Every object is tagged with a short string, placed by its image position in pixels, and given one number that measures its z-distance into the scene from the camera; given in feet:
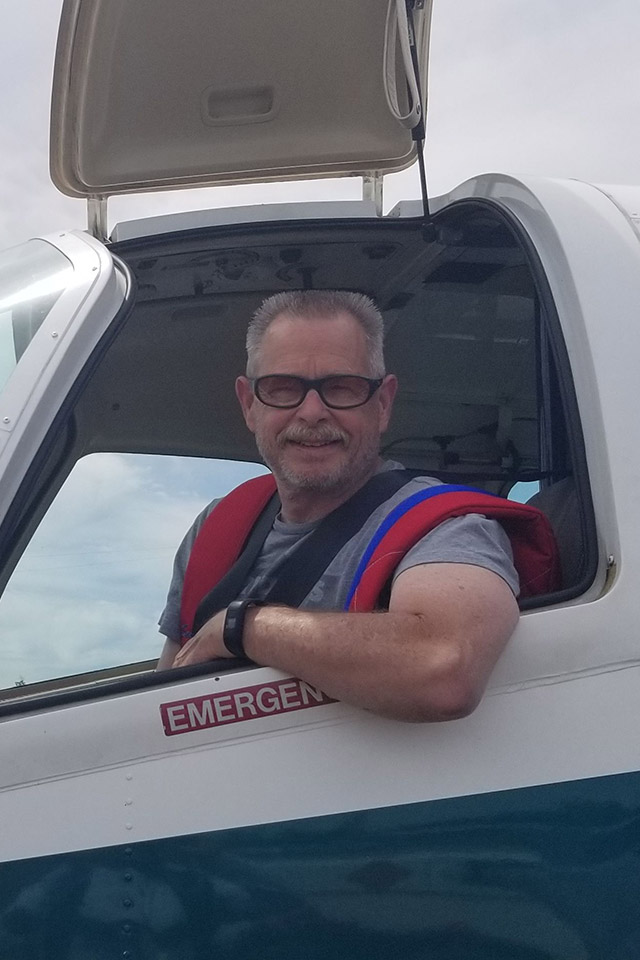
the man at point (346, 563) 4.44
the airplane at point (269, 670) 4.30
